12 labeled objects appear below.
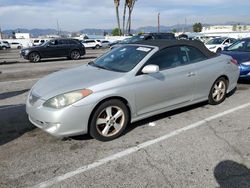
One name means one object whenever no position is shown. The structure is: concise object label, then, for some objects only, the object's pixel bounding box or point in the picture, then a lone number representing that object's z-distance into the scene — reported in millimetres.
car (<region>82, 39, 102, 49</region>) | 30072
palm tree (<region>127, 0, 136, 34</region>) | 43482
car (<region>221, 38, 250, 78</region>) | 6209
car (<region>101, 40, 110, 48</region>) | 31318
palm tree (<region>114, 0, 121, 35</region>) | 41353
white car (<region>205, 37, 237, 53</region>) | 14101
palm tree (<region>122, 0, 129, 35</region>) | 43949
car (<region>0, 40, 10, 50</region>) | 31342
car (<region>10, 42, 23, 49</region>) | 34345
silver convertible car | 3157
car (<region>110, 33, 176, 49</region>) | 16488
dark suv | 13793
